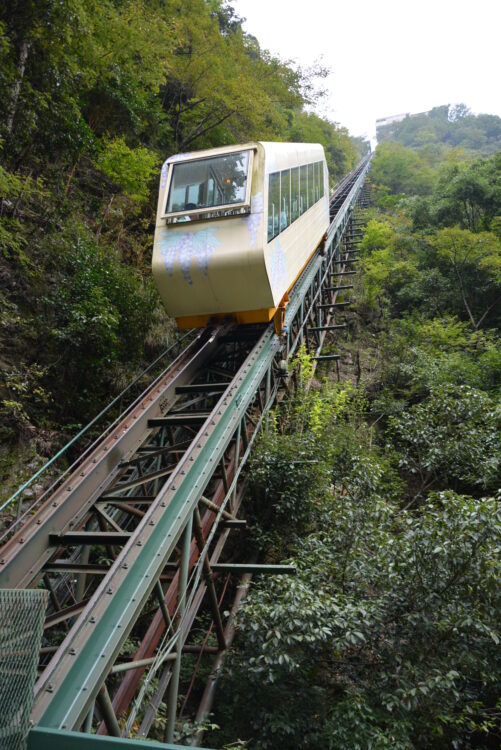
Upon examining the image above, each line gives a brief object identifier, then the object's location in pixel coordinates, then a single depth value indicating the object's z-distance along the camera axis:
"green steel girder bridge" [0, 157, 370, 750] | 2.37
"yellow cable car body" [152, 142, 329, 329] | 6.58
